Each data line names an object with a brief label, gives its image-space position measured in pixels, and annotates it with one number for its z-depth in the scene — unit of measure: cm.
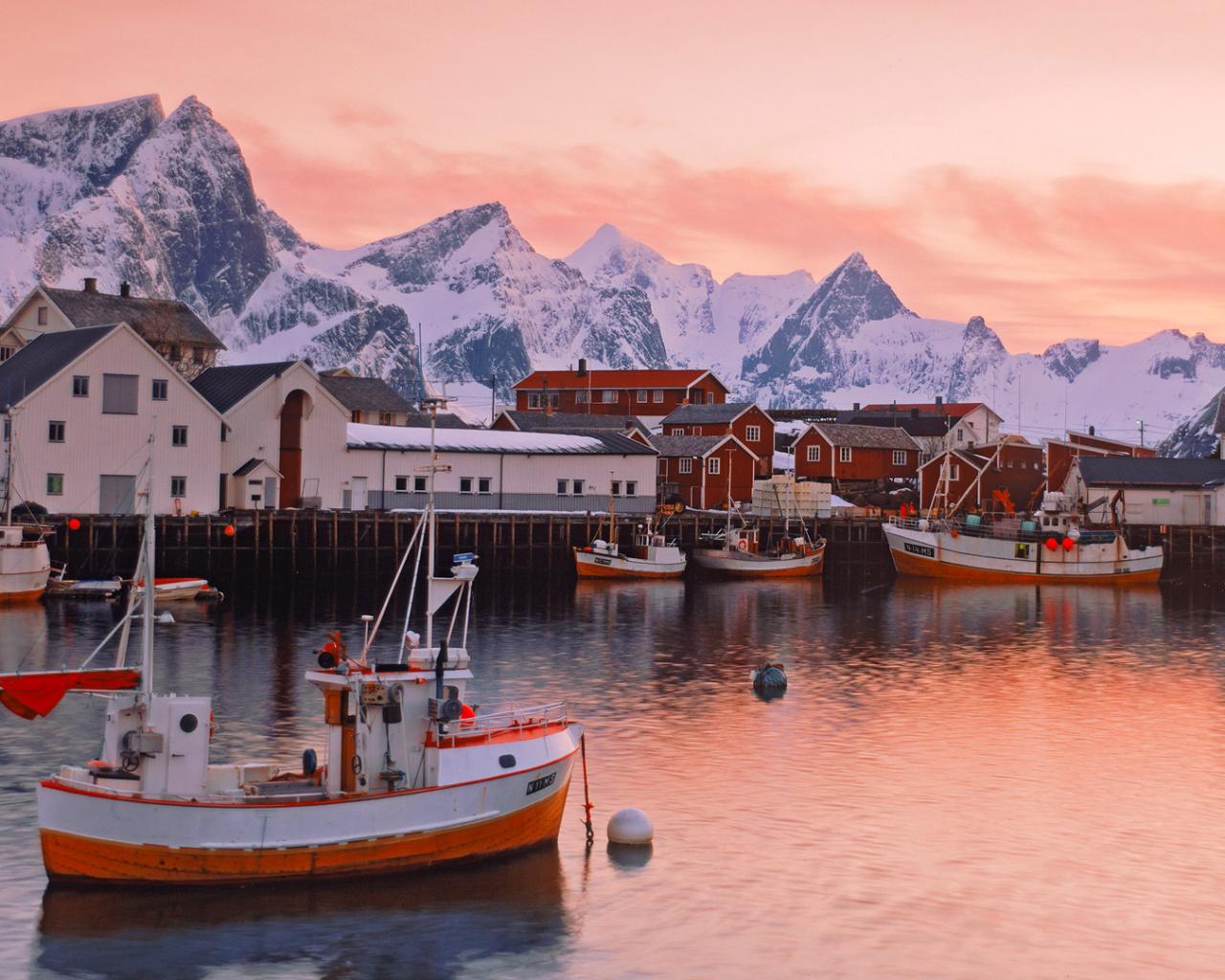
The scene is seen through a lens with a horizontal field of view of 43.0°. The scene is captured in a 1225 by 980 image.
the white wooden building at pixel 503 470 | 10200
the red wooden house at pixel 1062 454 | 14014
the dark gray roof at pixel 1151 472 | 11850
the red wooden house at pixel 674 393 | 19862
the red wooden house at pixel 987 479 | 13688
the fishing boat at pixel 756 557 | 10306
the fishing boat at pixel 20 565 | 7281
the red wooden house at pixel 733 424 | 15500
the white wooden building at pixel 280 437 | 9494
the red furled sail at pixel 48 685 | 2655
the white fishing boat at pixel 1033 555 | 10431
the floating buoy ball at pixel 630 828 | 3070
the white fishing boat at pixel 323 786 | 2609
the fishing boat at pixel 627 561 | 9725
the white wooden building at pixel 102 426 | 8438
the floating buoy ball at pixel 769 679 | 5109
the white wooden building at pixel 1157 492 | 11750
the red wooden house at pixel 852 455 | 14888
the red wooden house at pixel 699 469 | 13175
